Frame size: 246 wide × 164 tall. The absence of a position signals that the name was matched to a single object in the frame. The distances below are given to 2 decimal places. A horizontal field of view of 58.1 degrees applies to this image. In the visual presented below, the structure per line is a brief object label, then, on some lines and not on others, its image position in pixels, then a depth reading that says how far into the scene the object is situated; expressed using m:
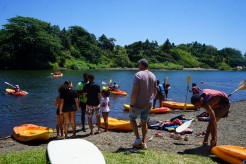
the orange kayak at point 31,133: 7.34
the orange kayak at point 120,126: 8.16
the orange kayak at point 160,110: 12.83
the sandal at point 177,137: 6.95
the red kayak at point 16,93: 18.36
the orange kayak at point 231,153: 5.01
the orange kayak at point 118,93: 19.30
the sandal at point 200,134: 7.47
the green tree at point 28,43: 49.30
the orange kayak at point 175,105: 14.39
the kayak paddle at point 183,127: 6.72
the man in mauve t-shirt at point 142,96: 5.23
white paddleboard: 3.56
